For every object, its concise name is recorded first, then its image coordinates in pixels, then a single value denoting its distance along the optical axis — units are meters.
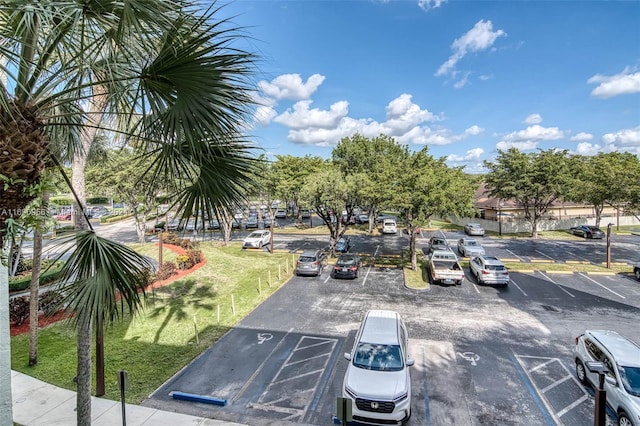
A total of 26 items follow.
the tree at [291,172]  34.69
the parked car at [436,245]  24.90
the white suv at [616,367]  7.14
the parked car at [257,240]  28.89
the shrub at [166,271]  17.50
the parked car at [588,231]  32.78
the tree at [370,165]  21.08
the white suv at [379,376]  7.58
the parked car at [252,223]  41.12
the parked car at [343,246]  26.98
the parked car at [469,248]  25.95
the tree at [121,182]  24.50
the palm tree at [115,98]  3.97
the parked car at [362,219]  45.68
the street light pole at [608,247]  21.42
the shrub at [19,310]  11.95
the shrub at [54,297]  4.70
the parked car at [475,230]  35.22
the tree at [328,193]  22.55
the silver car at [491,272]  18.03
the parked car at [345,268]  19.64
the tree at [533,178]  31.89
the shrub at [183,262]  19.58
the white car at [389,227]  36.88
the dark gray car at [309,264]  20.16
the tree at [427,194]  19.12
